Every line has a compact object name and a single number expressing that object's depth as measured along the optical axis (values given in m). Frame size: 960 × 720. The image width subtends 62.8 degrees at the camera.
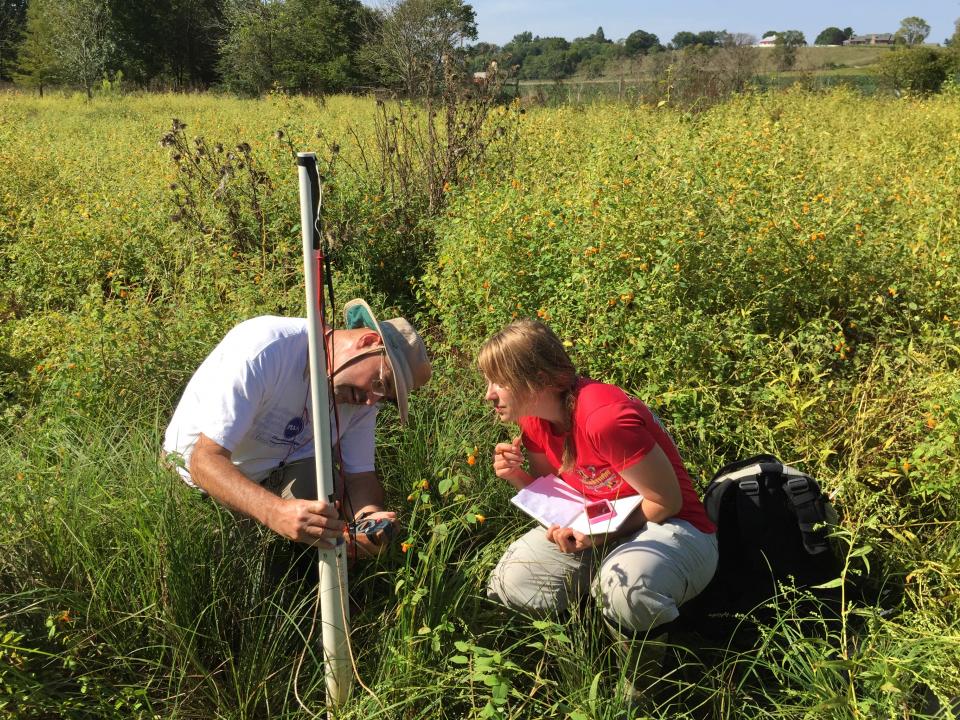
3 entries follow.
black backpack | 2.48
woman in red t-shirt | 2.26
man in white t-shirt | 2.19
